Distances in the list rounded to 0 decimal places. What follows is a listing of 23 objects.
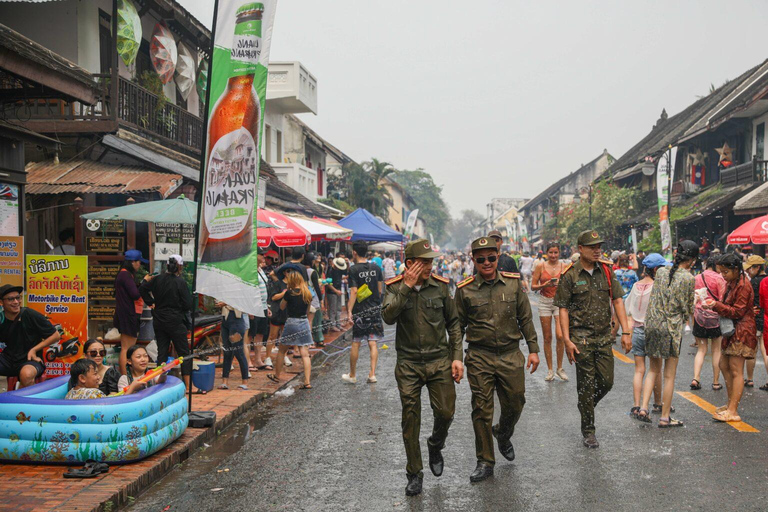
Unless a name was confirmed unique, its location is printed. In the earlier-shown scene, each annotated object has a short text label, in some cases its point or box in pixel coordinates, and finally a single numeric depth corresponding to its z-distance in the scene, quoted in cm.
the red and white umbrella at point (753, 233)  1534
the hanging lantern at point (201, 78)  1820
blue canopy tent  2148
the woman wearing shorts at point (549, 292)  990
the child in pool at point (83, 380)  629
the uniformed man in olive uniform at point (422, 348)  523
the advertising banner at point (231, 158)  756
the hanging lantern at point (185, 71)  1689
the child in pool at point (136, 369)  679
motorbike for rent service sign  855
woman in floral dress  698
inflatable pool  577
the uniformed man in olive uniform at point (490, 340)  552
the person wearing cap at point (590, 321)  639
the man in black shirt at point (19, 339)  727
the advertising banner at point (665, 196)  2222
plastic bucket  901
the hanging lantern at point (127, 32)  1313
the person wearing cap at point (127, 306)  925
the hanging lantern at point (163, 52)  1534
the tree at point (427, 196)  10444
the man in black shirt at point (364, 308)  993
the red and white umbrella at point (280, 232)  1331
